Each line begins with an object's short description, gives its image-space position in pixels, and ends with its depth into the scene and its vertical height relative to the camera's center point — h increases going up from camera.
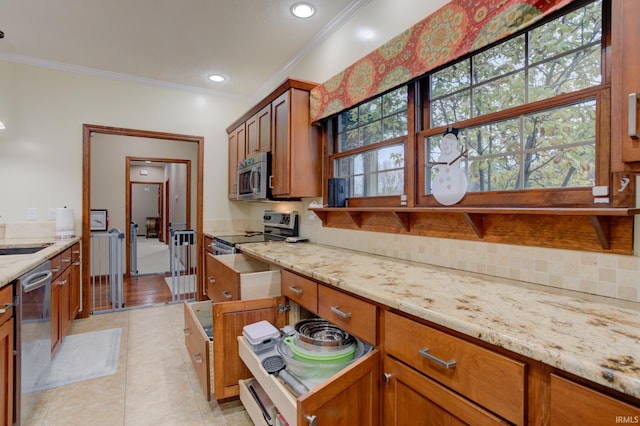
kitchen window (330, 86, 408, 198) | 1.99 +0.43
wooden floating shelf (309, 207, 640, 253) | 1.02 -0.03
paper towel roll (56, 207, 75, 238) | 3.08 -0.14
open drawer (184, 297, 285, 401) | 1.67 -0.71
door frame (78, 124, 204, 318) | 3.35 +0.09
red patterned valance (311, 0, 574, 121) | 1.22 +0.79
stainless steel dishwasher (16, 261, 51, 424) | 1.51 -0.68
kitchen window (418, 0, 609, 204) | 1.17 +0.43
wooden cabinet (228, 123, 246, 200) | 3.61 +0.66
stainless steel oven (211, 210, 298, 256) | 3.00 -0.26
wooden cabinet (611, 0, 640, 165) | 0.79 +0.34
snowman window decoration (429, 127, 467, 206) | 1.57 +0.18
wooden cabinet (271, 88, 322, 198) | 2.56 +0.49
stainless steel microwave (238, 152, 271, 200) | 2.88 +0.31
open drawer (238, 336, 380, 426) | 0.98 -0.62
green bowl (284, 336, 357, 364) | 1.32 -0.61
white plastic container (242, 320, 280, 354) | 1.53 -0.62
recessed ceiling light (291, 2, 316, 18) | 2.29 +1.46
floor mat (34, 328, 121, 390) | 2.17 -1.13
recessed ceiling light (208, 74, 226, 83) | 3.54 +1.47
